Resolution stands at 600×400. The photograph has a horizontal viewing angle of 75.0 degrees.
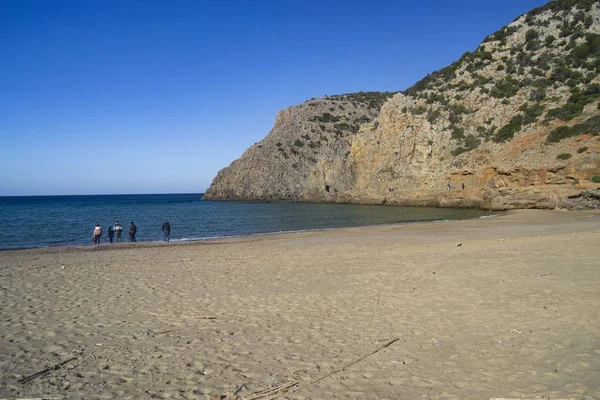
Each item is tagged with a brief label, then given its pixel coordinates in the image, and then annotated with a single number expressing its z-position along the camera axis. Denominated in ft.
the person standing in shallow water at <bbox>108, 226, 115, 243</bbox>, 81.25
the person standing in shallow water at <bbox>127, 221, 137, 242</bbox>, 81.20
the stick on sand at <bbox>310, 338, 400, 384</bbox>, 16.20
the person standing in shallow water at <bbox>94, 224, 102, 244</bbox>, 77.25
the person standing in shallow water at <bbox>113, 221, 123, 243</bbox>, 81.79
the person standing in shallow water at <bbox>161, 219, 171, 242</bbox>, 79.87
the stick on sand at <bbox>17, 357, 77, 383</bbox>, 16.02
